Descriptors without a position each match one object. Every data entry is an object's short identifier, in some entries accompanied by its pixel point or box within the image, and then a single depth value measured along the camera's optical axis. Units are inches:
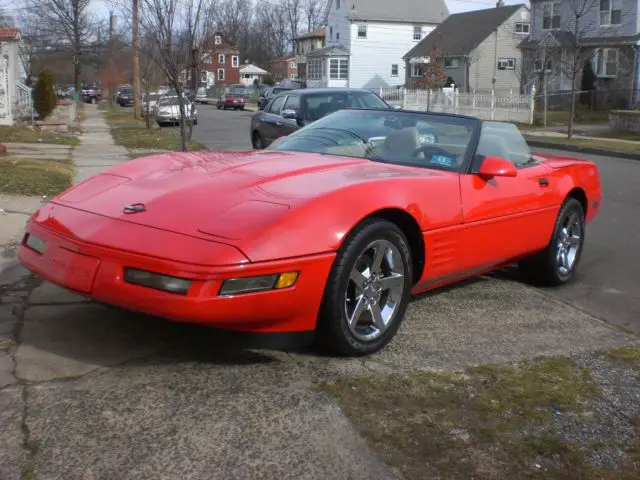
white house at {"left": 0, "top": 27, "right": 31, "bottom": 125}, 836.6
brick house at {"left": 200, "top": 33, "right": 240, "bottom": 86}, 3765.8
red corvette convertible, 131.4
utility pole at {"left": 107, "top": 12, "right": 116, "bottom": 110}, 1681.1
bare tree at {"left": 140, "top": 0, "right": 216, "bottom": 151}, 495.5
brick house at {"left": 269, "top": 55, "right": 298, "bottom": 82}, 3718.0
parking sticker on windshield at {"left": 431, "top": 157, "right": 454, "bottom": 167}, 186.5
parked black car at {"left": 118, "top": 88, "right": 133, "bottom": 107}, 2236.7
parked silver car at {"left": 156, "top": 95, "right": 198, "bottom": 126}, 1187.6
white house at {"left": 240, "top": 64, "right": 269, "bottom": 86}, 3663.9
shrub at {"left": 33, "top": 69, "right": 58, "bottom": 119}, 1000.9
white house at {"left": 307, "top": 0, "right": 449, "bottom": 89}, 2306.8
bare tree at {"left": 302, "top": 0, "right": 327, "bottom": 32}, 3878.0
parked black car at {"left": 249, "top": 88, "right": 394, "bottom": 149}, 505.4
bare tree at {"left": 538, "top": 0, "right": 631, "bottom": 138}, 1378.0
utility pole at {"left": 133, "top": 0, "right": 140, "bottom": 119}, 982.2
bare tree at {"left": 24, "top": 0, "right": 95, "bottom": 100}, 2092.3
